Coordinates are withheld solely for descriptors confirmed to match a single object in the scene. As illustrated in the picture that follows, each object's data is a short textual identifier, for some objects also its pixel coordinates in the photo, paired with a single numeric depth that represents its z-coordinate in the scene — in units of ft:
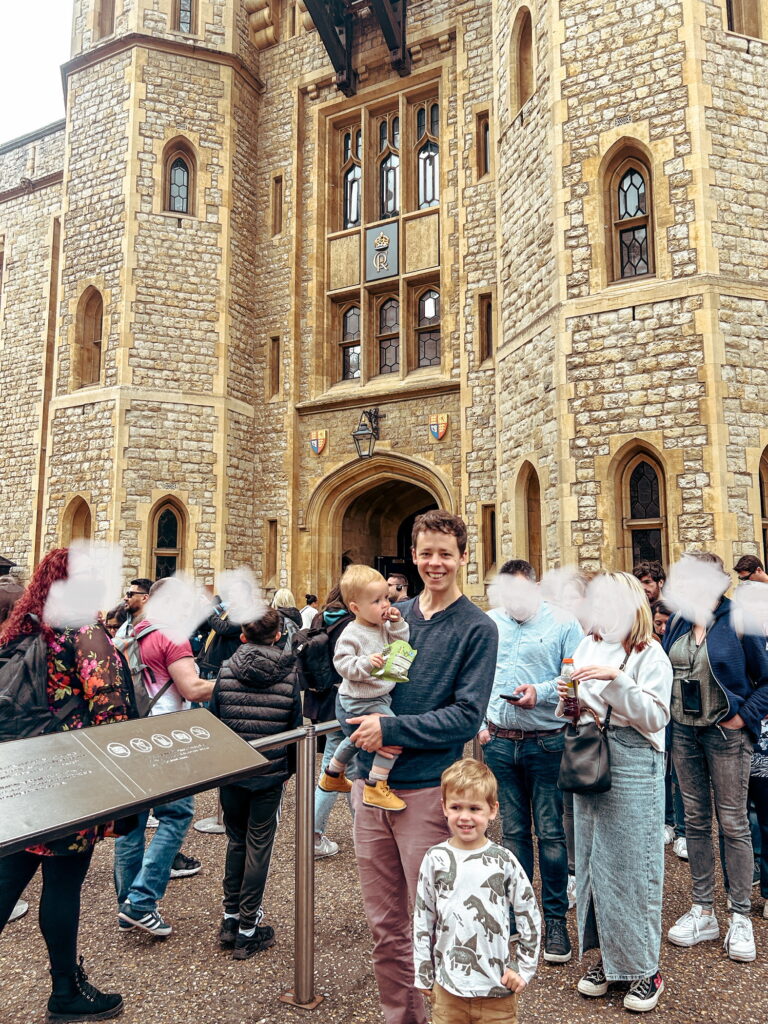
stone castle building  27.78
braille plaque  6.77
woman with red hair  9.19
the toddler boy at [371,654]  8.02
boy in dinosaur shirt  7.23
